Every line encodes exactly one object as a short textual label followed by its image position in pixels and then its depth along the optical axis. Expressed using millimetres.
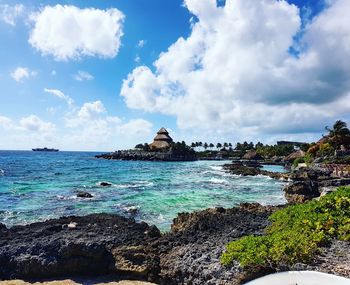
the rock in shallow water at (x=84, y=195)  29297
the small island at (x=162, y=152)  114312
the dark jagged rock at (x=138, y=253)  8789
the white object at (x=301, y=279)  6480
